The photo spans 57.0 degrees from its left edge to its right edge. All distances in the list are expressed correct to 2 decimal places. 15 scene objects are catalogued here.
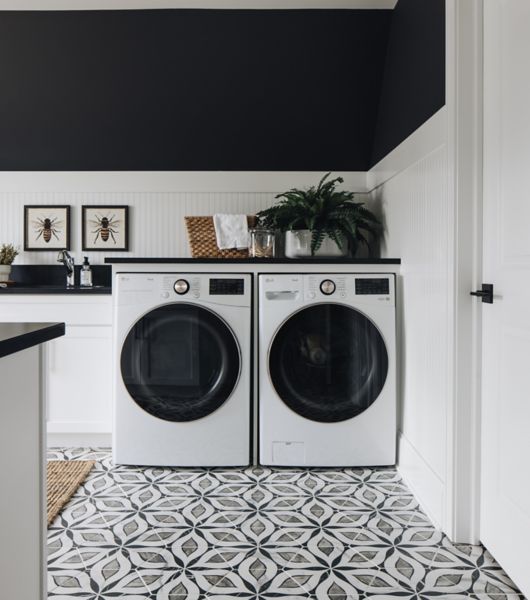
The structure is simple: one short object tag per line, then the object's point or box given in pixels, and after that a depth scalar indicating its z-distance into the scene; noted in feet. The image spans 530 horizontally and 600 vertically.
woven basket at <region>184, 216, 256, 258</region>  9.20
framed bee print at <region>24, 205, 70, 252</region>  10.18
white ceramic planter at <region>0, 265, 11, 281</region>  9.69
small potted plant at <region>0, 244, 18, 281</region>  9.70
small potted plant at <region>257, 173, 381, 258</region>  8.30
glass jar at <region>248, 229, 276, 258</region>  8.79
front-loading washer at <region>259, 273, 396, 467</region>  7.53
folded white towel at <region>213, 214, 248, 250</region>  8.93
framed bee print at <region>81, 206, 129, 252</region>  10.18
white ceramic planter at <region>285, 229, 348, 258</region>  8.50
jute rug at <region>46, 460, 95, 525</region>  6.35
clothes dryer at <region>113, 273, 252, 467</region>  7.48
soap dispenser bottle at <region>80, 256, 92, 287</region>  9.85
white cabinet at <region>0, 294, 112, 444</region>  8.30
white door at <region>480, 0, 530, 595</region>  4.55
